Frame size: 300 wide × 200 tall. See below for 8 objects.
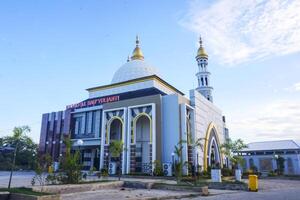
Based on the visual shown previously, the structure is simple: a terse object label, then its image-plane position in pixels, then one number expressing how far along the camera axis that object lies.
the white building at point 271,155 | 47.72
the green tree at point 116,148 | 22.37
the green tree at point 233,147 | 30.55
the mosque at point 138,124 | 28.02
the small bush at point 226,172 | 28.02
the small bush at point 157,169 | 24.98
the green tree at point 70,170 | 12.50
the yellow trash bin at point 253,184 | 14.75
